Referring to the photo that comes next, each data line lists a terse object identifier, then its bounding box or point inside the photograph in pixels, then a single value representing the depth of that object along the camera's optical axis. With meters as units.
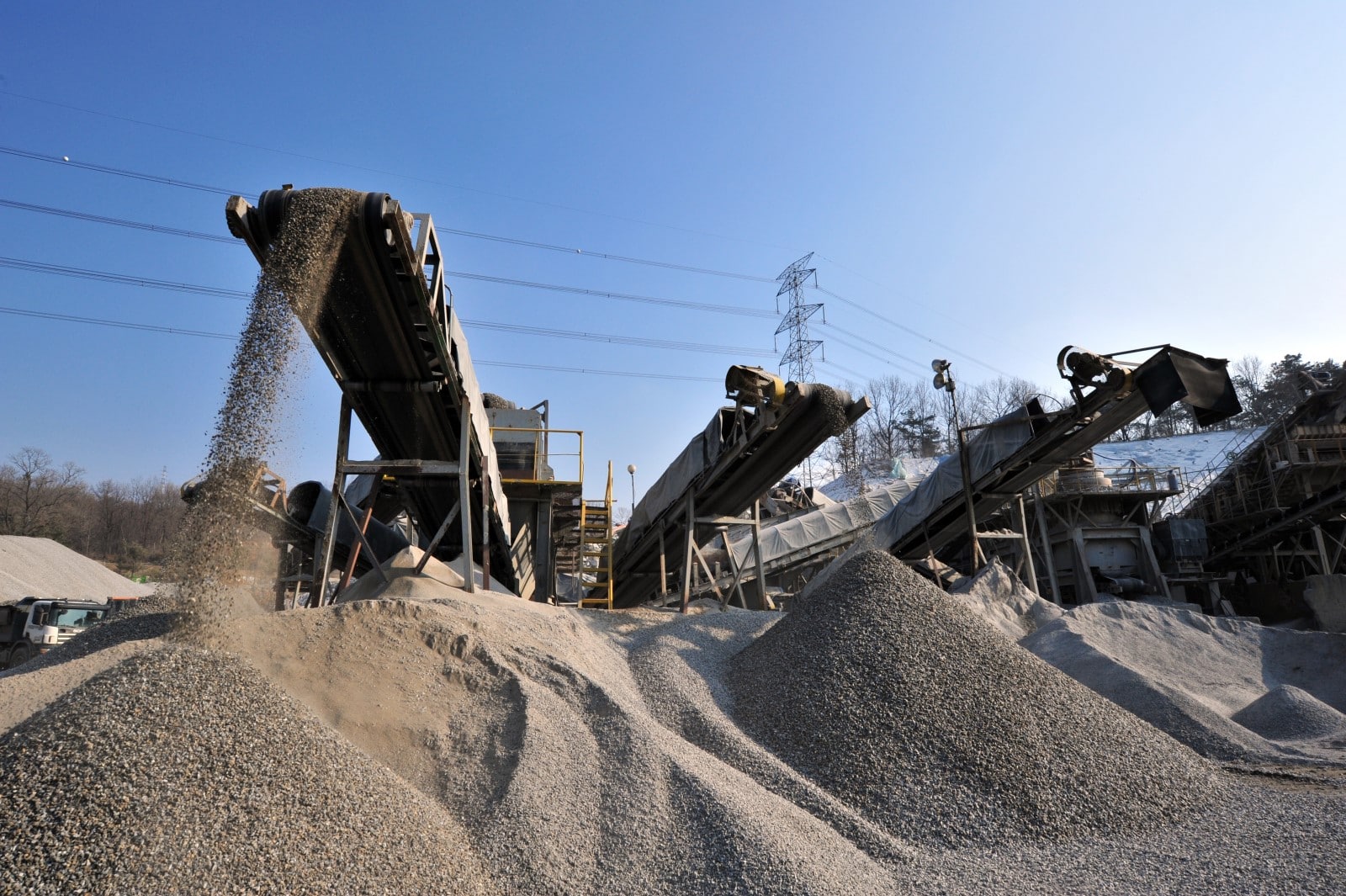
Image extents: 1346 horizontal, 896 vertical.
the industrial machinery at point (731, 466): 8.62
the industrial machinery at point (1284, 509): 17.02
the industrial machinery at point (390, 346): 5.91
